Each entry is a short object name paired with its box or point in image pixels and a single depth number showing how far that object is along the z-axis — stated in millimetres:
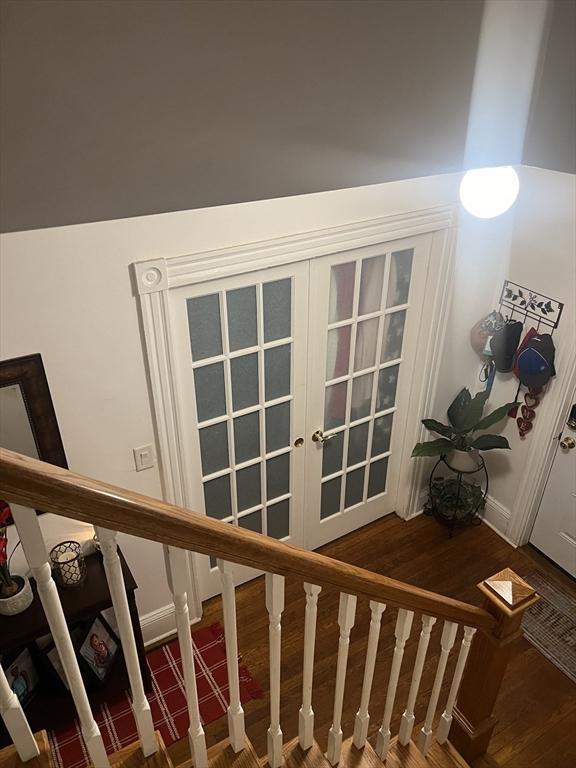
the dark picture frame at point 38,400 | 2100
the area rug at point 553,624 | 3049
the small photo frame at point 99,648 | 2555
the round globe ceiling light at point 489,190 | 2814
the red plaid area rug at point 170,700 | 2537
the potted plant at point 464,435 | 3374
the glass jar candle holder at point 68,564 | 2309
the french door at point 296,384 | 2627
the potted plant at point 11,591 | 2217
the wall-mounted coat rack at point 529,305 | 3096
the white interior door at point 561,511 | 3299
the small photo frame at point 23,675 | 2418
